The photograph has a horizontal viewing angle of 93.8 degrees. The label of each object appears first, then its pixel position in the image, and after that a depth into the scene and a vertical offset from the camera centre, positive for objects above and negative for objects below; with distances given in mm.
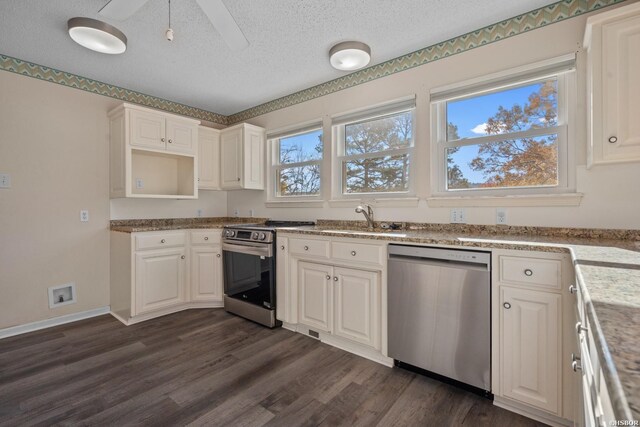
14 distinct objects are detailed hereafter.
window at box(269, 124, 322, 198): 3457 +618
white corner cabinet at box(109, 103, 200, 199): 3062 +686
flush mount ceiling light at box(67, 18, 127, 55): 2020 +1227
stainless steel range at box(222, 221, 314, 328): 2818 -588
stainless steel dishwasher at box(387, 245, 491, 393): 1719 -615
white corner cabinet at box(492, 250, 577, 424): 1485 -641
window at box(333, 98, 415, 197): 2773 +625
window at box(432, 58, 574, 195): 2061 +581
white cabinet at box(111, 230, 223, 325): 2930 -617
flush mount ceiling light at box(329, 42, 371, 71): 2340 +1249
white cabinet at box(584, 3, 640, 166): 1495 +654
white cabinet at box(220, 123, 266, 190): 3688 +710
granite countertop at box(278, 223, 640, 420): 420 -197
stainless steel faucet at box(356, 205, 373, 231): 2680 -3
